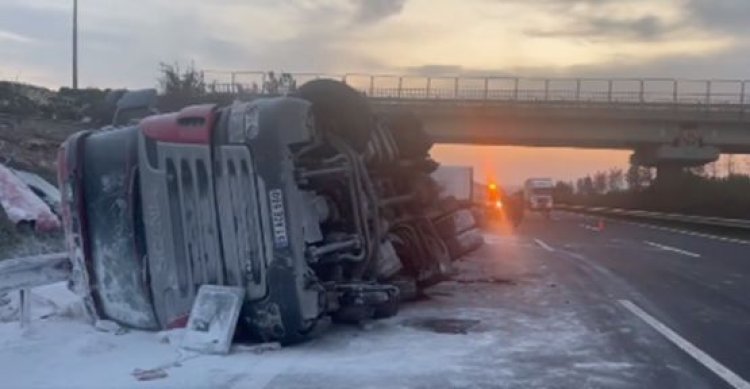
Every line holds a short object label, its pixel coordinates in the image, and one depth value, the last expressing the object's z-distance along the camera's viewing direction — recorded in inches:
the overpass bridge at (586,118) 1907.0
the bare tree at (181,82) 1220.2
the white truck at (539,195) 2018.9
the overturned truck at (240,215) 302.7
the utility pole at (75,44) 1308.2
